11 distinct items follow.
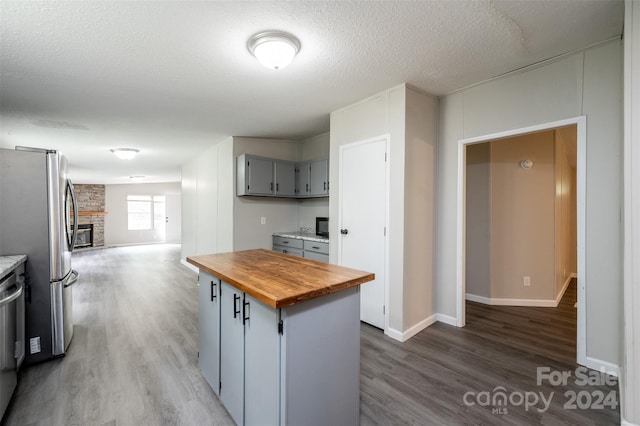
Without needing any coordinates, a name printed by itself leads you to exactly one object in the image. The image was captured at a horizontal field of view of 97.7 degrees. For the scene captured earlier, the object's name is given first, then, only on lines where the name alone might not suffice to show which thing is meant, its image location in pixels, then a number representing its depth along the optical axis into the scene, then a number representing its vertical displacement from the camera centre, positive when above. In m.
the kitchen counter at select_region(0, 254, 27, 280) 1.71 -0.36
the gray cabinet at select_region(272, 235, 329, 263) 3.74 -0.55
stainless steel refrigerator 2.19 -0.19
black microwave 4.32 -0.26
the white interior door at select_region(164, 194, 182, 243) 11.19 -0.32
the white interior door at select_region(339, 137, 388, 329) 2.90 -0.07
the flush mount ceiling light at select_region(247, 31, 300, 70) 1.88 +1.12
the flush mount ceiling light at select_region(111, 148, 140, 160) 5.07 +1.06
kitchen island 1.28 -0.68
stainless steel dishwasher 1.69 -0.82
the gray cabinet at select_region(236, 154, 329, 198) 4.25 +0.52
